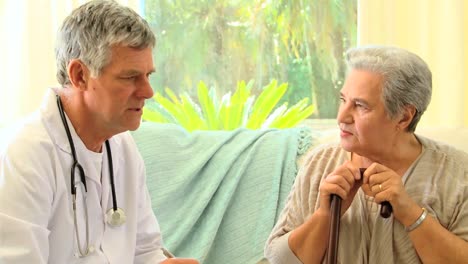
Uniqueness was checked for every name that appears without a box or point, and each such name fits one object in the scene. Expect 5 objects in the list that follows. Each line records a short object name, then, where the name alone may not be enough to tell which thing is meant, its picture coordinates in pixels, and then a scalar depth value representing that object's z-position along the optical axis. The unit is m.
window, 3.77
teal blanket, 2.57
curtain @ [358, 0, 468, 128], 3.24
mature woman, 1.94
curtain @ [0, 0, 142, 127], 3.40
